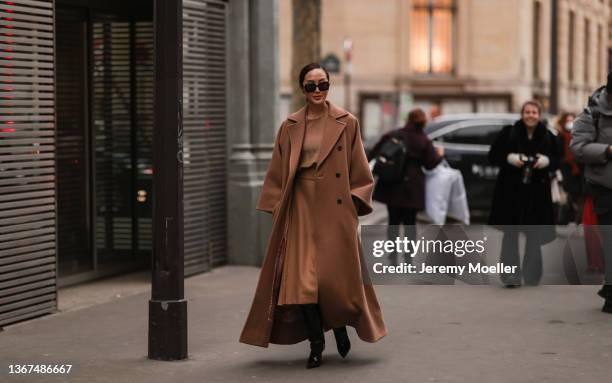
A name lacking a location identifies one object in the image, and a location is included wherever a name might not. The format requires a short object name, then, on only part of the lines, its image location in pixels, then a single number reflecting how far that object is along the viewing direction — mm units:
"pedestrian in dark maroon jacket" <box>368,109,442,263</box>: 14062
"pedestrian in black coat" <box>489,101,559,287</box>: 12406
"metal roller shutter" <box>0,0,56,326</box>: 9914
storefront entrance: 12562
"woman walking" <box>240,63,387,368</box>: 8219
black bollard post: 8336
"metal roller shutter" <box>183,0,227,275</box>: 13258
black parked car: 20234
